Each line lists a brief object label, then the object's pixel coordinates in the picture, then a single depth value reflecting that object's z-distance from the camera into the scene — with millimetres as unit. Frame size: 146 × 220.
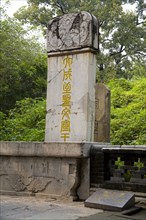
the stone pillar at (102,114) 6996
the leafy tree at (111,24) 21219
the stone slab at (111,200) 4340
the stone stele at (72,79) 5785
